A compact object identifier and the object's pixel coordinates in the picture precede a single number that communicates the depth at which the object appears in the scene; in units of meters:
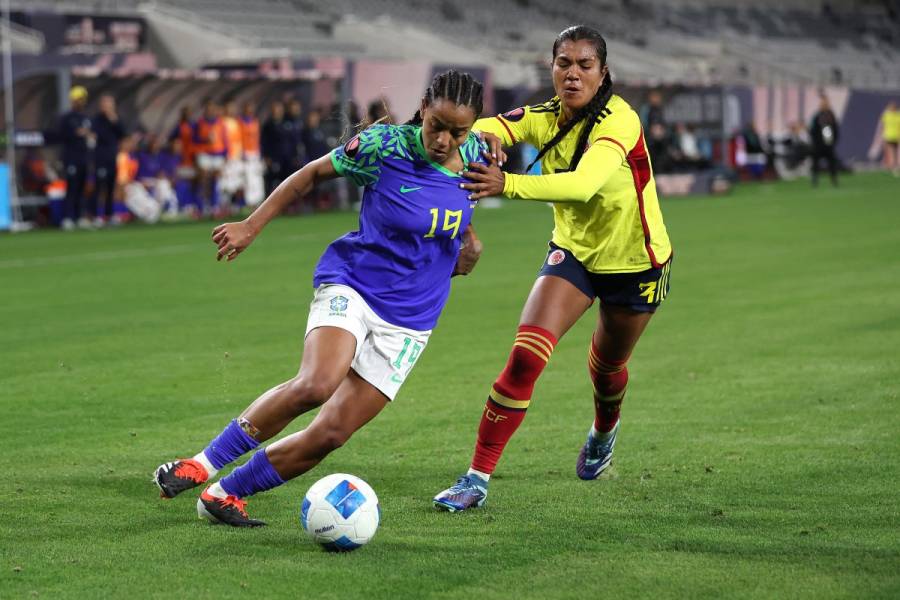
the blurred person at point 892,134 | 42.19
